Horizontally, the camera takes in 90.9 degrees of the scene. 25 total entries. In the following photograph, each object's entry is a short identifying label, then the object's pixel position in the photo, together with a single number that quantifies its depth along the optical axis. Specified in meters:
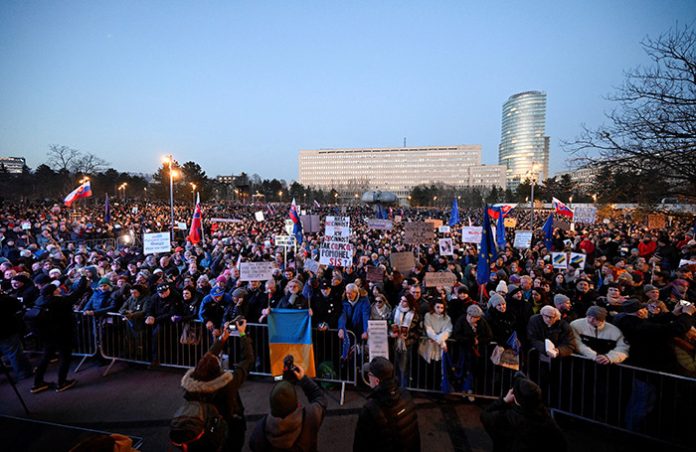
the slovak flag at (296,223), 13.38
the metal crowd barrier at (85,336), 6.19
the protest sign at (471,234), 12.10
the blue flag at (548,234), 13.69
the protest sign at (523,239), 12.13
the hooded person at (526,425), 2.43
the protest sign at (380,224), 14.87
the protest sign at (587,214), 16.03
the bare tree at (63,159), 40.94
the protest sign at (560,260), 10.43
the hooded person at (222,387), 2.65
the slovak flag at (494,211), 17.20
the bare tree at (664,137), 6.53
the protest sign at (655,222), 12.50
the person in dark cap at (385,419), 2.65
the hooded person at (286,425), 2.32
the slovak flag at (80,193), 15.98
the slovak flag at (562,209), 16.95
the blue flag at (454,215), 19.13
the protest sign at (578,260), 10.21
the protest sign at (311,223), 19.84
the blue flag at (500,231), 13.16
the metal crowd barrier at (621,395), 3.75
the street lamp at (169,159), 15.09
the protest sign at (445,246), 11.37
